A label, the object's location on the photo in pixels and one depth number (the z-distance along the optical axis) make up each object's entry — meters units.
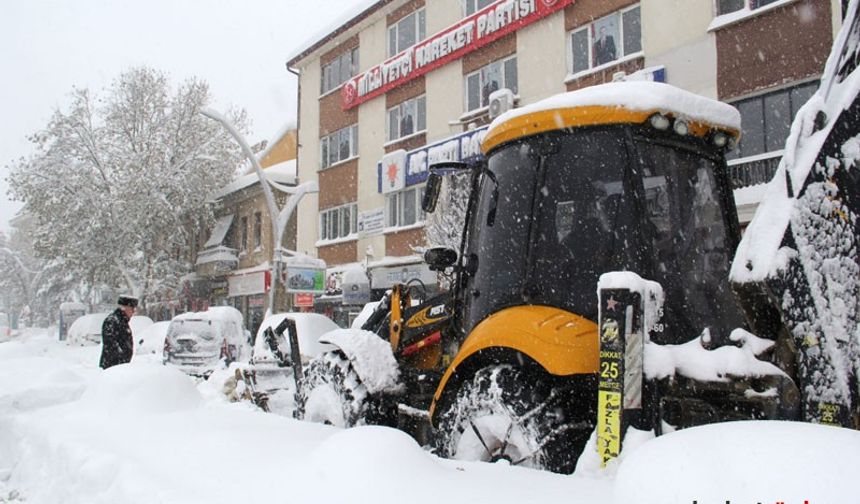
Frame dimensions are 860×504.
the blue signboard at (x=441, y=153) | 17.30
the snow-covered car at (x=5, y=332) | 43.46
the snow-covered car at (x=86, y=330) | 26.27
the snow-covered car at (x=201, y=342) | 15.53
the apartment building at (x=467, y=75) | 11.79
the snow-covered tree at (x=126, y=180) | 31.44
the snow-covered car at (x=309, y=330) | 9.23
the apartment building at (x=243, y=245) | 30.28
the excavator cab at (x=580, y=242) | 3.61
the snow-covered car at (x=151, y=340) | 21.17
